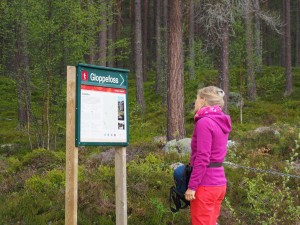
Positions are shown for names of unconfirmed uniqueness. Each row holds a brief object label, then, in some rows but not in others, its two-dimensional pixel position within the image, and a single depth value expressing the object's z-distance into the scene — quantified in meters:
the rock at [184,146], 11.31
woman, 4.49
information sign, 5.07
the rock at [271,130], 12.52
